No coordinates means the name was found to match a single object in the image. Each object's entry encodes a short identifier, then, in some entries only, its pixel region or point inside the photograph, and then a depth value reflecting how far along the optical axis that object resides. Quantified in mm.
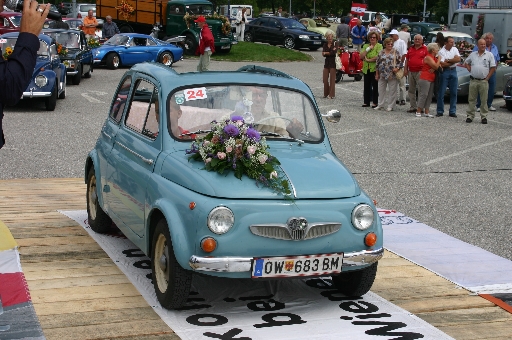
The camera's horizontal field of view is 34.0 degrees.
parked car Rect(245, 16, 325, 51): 40531
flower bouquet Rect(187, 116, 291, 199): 5742
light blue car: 5473
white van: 33344
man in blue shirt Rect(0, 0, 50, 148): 3762
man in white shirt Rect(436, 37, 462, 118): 18344
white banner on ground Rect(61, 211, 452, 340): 5424
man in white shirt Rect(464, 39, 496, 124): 17484
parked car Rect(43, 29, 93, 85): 22531
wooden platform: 5387
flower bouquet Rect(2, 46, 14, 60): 16255
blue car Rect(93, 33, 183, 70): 27906
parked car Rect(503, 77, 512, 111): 19875
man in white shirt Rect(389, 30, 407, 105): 19453
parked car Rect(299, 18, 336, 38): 44709
